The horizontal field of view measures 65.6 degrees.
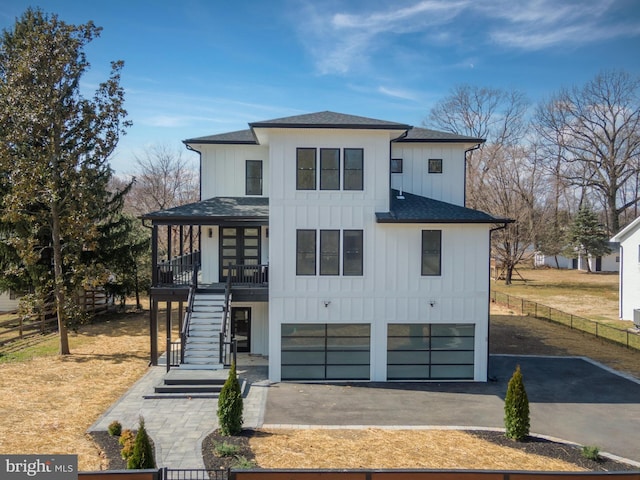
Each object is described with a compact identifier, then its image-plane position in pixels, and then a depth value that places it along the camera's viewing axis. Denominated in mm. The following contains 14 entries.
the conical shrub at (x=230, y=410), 10828
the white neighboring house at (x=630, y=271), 27438
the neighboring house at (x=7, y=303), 28186
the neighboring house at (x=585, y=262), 56750
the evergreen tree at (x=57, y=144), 17531
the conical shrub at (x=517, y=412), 10758
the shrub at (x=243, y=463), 9133
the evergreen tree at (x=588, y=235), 51094
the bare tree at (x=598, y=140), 48750
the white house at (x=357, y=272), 15680
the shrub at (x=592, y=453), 9820
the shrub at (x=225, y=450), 9695
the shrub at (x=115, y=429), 10773
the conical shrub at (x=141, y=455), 8188
